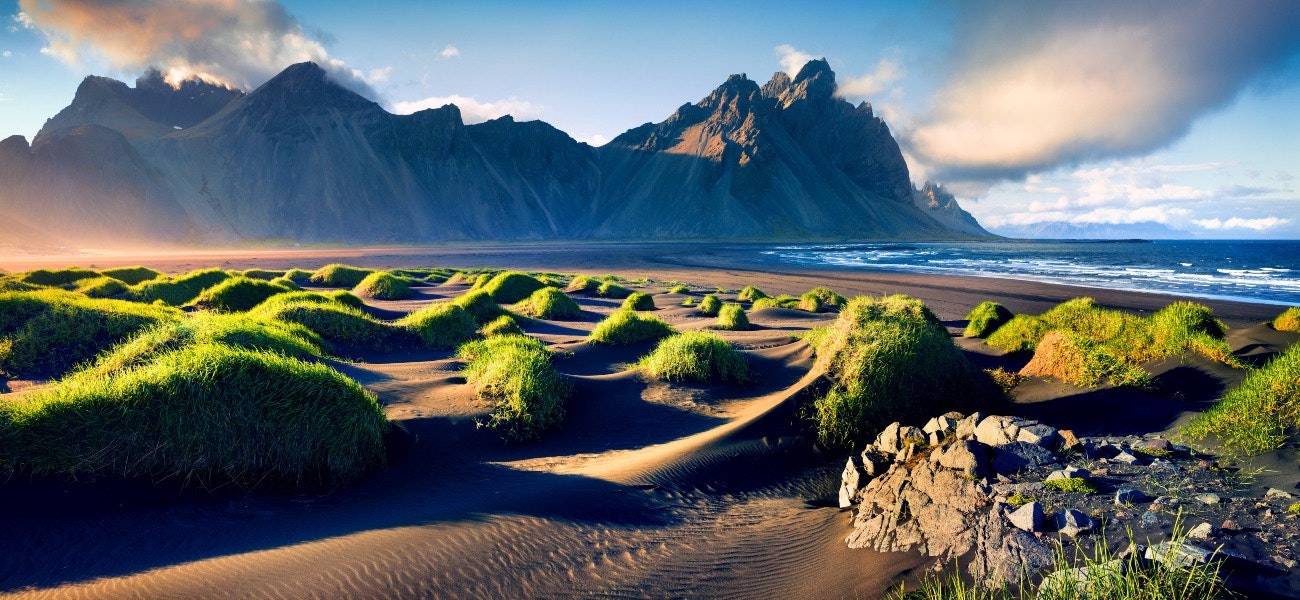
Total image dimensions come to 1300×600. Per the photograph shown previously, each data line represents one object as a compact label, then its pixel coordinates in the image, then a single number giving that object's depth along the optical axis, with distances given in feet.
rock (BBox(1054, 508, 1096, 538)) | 13.73
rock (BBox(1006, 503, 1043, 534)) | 14.07
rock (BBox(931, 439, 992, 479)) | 17.97
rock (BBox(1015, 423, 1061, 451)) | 19.54
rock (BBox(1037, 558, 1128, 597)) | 11.20
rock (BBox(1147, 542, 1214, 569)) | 11.33
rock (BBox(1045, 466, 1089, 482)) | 16.55
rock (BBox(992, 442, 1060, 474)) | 18.06
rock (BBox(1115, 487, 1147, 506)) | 14.80
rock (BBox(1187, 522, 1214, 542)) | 12.44
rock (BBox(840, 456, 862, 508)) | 20.56
